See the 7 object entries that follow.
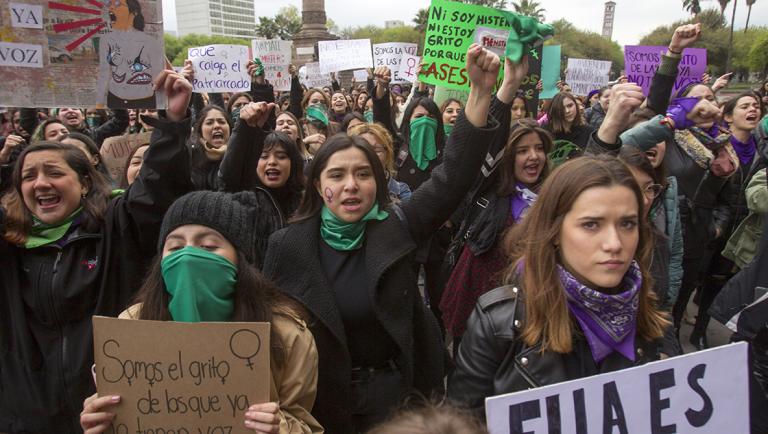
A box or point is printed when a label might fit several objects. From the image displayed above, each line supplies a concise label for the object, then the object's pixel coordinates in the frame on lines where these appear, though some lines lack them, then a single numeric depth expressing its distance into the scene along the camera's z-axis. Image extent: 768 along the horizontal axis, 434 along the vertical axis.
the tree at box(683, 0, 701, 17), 57.84
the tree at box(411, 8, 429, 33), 74.16
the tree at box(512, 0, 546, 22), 79.18
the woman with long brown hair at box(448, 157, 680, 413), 1.57
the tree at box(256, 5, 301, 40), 83.31
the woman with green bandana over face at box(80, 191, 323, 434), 1.74
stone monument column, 31.77
